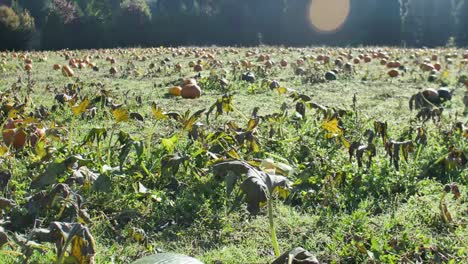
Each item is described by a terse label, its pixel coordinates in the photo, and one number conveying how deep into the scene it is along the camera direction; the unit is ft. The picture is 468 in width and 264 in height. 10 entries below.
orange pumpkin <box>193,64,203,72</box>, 37.05
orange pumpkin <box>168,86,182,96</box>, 25.26
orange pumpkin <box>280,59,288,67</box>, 41.81
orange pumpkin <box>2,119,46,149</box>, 11.64
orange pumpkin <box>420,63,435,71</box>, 36.32
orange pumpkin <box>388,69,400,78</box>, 34.01
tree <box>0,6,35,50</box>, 86.99
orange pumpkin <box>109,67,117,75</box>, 36.10
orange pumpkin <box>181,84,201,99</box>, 25.00
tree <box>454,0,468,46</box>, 134.64
